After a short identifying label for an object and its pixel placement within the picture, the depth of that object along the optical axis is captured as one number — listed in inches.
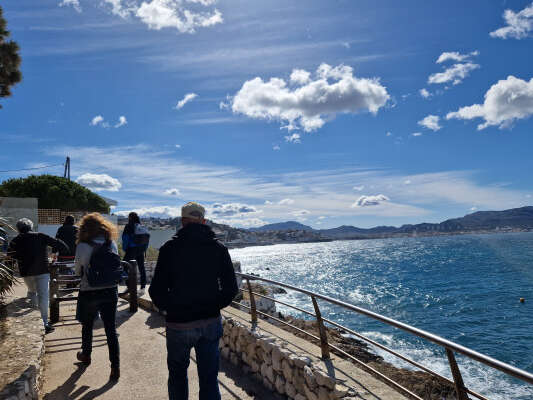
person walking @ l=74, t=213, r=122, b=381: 156.6
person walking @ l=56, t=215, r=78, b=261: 281.4
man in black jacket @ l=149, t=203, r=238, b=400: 109.9
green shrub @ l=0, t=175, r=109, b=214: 1154.0
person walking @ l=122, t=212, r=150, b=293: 312.9
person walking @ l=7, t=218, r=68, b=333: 195.6
